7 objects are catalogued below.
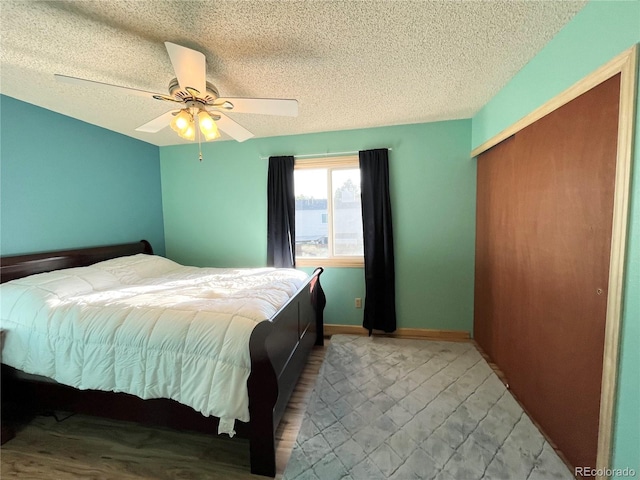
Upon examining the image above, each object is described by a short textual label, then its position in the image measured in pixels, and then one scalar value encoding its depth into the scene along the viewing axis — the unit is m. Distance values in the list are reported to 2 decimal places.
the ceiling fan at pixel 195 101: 1.31
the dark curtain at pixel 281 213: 3.02
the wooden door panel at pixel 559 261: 1.21
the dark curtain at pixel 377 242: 2.81
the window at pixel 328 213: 3.04
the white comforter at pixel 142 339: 1.30
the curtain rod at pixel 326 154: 2.93
